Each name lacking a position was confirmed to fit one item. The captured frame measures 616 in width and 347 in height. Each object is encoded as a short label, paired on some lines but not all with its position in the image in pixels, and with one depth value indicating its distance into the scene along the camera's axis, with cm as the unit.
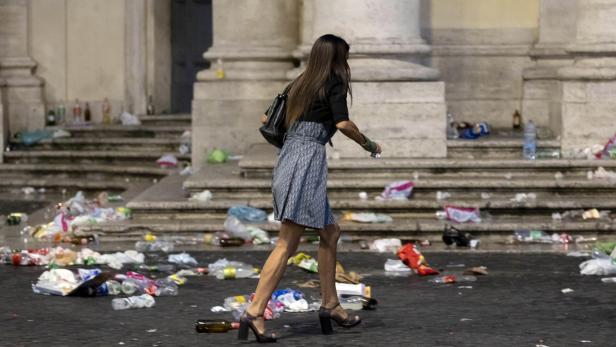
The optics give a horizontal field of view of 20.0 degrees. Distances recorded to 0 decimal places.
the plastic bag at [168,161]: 2102
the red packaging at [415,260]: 1349
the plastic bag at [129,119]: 2297
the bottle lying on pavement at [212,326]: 1077
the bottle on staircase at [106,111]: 2358
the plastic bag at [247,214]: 1577
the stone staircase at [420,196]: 1546
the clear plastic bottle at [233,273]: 1327
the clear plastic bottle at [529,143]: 1753
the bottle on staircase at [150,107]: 2348
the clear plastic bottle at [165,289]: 1247
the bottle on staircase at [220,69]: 1978
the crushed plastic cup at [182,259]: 1413
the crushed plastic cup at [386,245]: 1495
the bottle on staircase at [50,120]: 2334
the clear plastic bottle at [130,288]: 1242
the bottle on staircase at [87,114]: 2373
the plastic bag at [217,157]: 1919
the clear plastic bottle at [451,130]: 1873
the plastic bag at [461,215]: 1552
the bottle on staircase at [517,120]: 1997
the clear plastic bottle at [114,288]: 1246
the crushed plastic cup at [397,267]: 1370
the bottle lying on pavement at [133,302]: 1180
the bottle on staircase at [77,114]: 2356
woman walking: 1038
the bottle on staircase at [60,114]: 2356
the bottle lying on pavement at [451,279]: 1305
